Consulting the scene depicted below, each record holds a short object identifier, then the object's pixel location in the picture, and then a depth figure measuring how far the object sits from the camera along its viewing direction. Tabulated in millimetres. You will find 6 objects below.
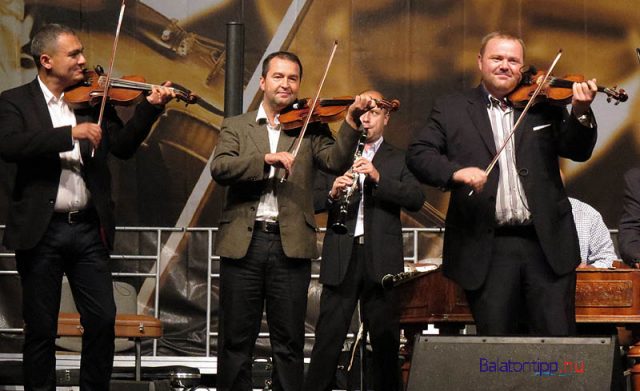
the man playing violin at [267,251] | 9144
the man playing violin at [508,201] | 8025
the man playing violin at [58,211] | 8852
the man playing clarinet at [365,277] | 10464
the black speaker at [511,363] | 7044
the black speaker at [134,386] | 11020
